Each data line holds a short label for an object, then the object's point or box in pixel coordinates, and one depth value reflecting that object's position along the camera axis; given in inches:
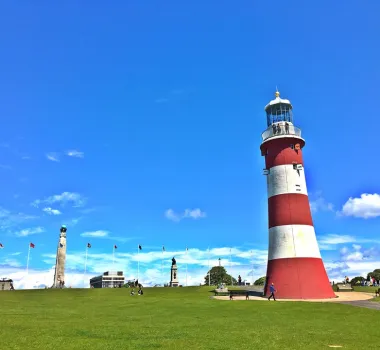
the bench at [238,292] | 1604.8
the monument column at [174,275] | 2516.0
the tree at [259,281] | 3610.7
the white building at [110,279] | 4813.0
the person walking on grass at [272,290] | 1278.3
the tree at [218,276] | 3892.7
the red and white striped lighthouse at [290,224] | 1358.3
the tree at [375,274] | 3785.9
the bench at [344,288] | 1761.6
